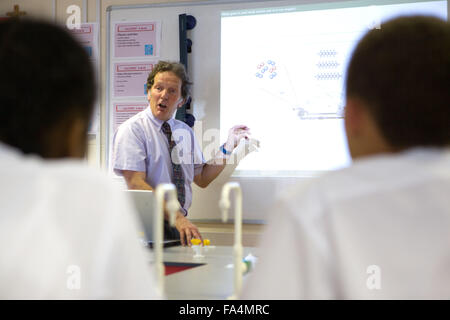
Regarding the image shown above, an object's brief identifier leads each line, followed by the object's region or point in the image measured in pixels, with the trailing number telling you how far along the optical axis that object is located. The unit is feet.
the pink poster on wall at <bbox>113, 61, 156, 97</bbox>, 10.56
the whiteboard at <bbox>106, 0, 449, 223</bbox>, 9.88
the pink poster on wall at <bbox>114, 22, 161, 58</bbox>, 10.49
